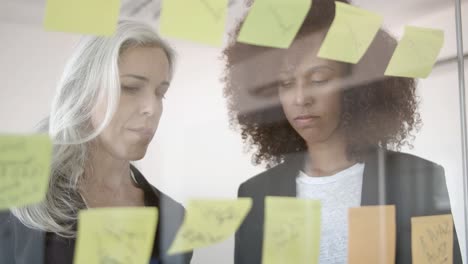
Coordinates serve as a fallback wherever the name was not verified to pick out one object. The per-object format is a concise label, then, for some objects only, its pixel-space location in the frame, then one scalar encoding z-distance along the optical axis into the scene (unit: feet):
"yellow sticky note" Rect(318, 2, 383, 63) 2.67
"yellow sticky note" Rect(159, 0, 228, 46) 2.19
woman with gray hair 1.95
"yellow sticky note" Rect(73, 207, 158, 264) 1.97
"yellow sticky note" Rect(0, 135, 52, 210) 1.83
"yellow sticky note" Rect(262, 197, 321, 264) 2.46
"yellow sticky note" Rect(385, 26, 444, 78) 2.98
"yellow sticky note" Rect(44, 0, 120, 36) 1.95
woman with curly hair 2.56
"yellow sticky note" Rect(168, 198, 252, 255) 2.21
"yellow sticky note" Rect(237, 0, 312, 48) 2.39
